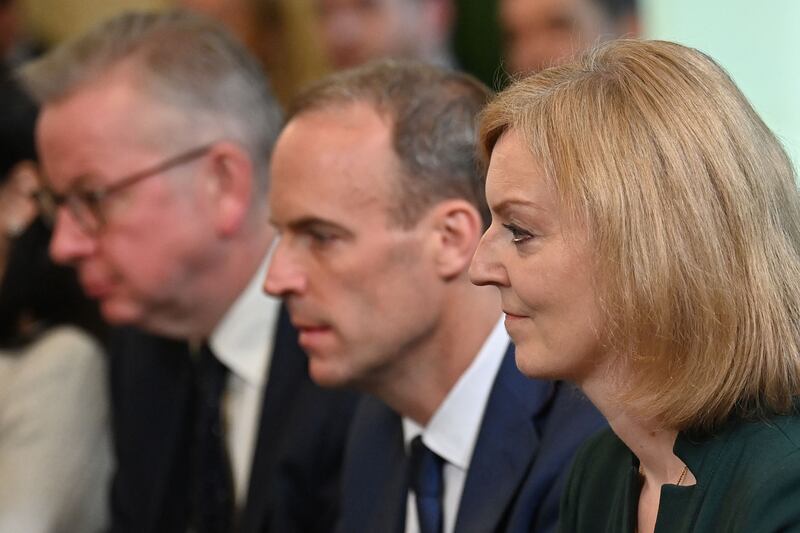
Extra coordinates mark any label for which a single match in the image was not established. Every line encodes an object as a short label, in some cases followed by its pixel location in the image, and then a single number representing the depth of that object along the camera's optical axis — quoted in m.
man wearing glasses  5.03
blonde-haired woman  2.55
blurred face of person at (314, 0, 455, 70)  7.49
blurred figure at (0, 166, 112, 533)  5.28
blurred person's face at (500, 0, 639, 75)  6.47
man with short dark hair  3.80
